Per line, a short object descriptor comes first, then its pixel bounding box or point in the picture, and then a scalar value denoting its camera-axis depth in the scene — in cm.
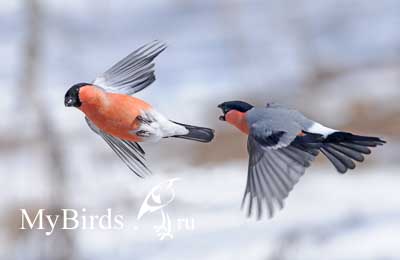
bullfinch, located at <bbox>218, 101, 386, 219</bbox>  748
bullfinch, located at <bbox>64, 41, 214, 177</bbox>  746
